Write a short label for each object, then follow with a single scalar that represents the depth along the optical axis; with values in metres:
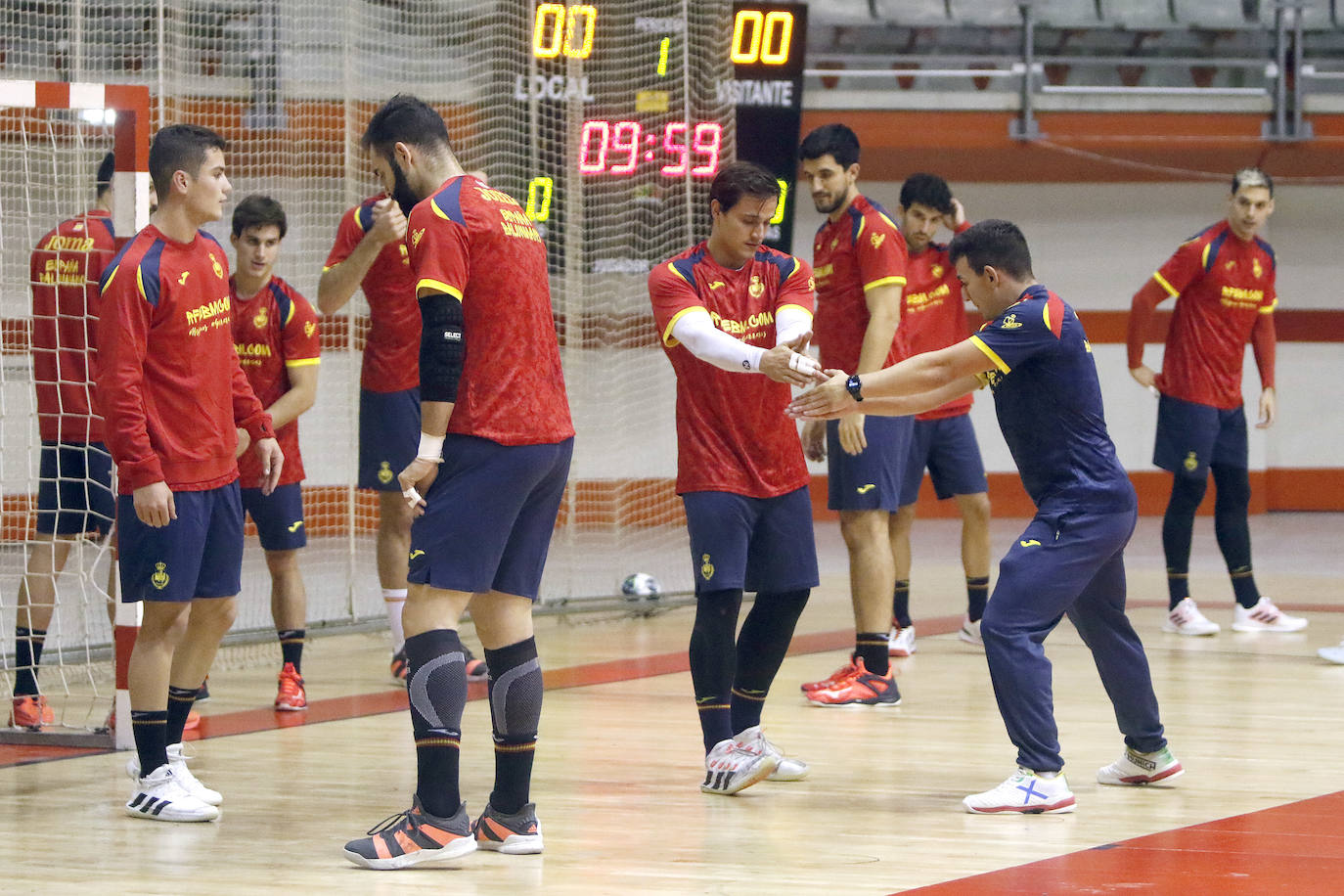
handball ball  18.34
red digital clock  19.87
